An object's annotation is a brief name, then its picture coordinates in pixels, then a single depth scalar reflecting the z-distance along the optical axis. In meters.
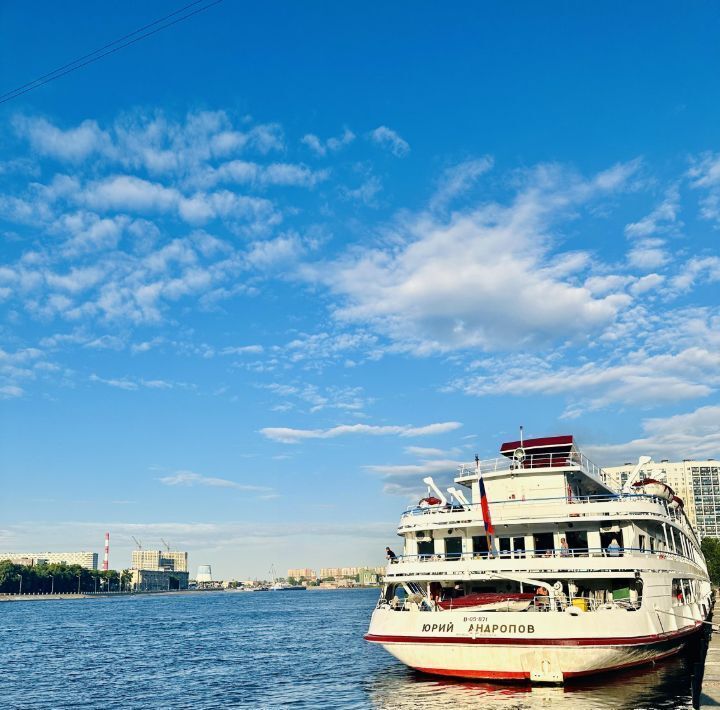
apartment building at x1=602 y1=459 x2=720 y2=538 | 37.04
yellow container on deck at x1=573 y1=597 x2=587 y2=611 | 27.30
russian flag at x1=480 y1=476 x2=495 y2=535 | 29.98
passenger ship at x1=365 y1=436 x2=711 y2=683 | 26.58
